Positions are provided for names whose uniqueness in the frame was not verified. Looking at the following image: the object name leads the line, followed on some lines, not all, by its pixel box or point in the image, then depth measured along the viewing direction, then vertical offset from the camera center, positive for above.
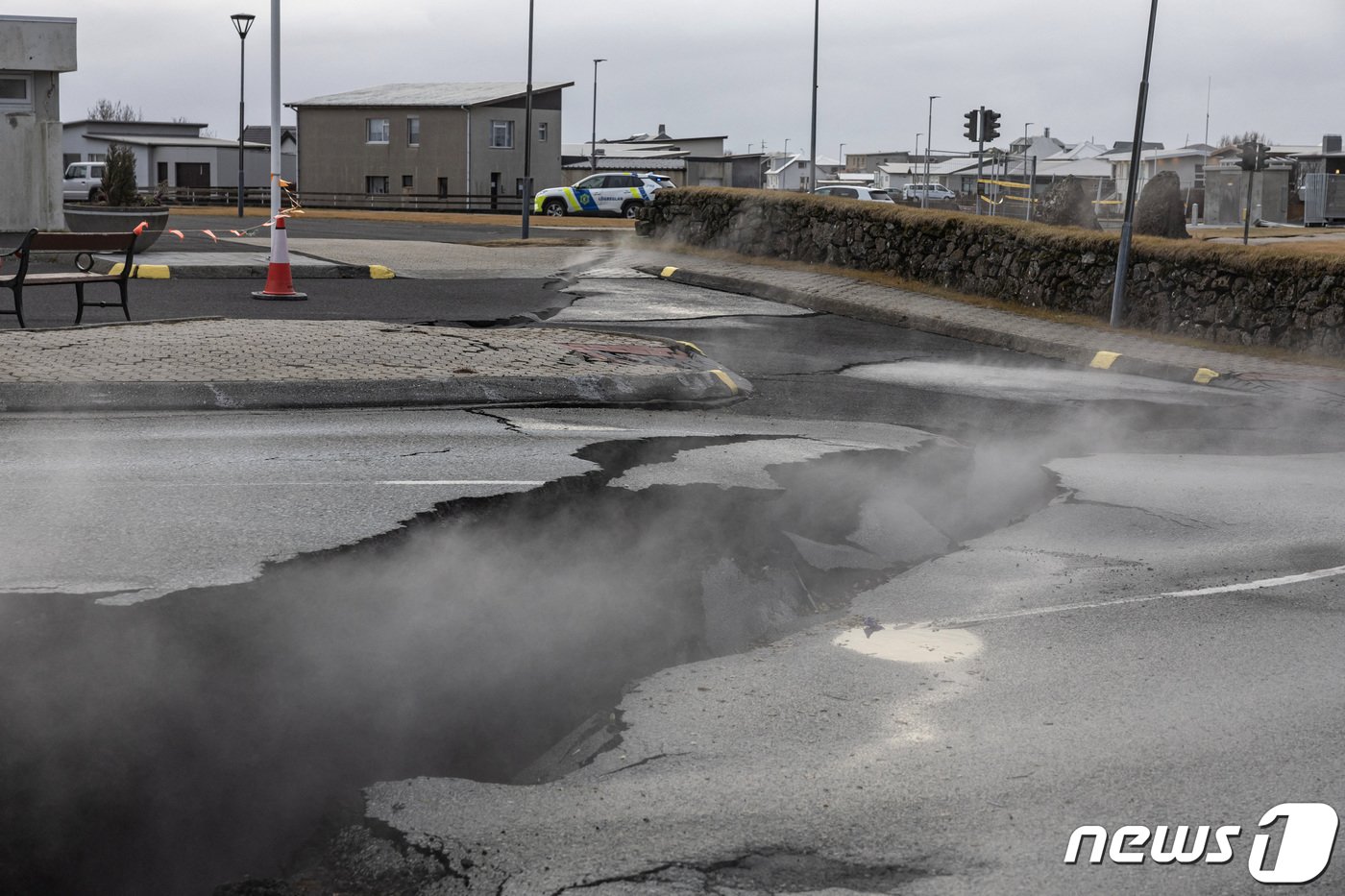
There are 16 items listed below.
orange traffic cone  16.41 -0.49
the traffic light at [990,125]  22.69 +2.03
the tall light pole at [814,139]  31.45 +2.34
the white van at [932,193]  65.04 +2.79
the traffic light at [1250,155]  31.69 +2.31
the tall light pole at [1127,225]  16.50 +0.33
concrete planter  20.95 +0.08
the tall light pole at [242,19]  42.81 +6.28
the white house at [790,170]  100.94 +5.55
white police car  49.31 +1.48
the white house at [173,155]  69.94 +3.64
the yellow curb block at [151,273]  18.56 -0.61
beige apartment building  62.69 +4.10
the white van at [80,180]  52.69 +1.76
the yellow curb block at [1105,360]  14.44 -1.09
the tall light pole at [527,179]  30.35 +1.21
